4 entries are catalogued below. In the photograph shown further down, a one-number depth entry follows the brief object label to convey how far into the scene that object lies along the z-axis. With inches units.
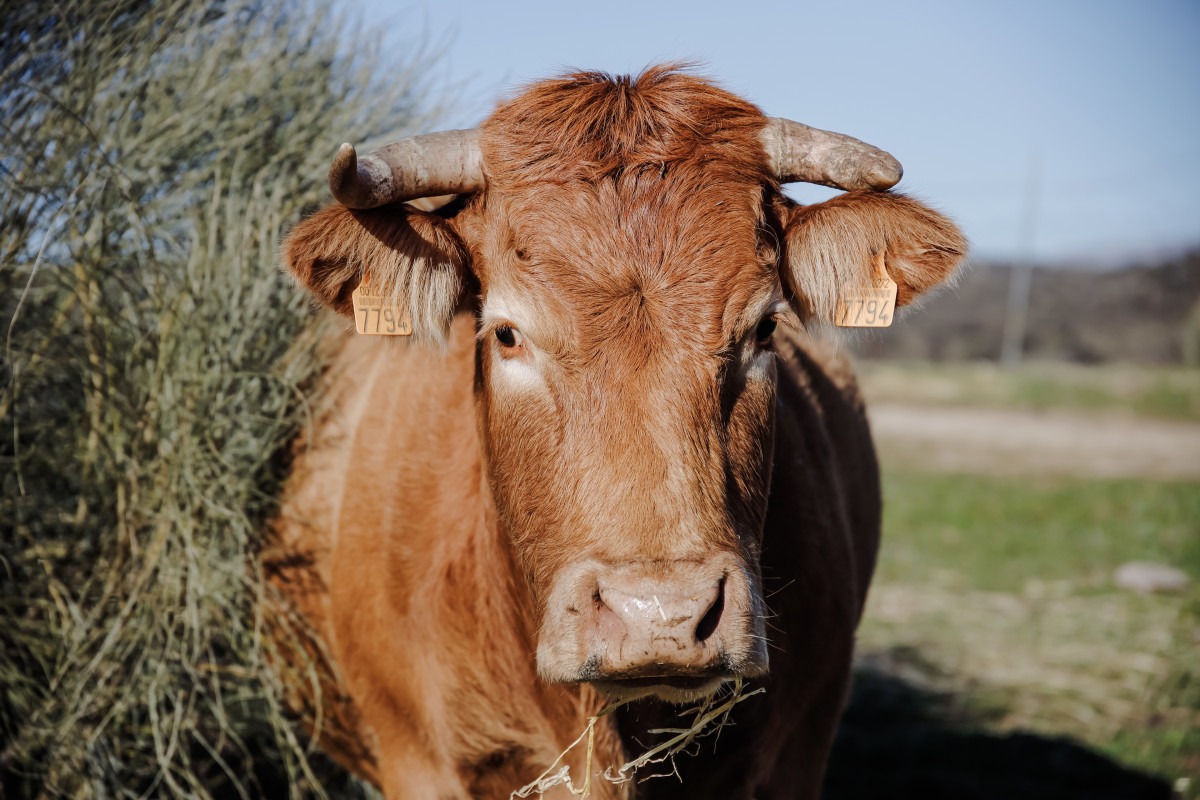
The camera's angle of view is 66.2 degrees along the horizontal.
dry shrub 112.2
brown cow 70.1
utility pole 1027.3
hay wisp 77.1
